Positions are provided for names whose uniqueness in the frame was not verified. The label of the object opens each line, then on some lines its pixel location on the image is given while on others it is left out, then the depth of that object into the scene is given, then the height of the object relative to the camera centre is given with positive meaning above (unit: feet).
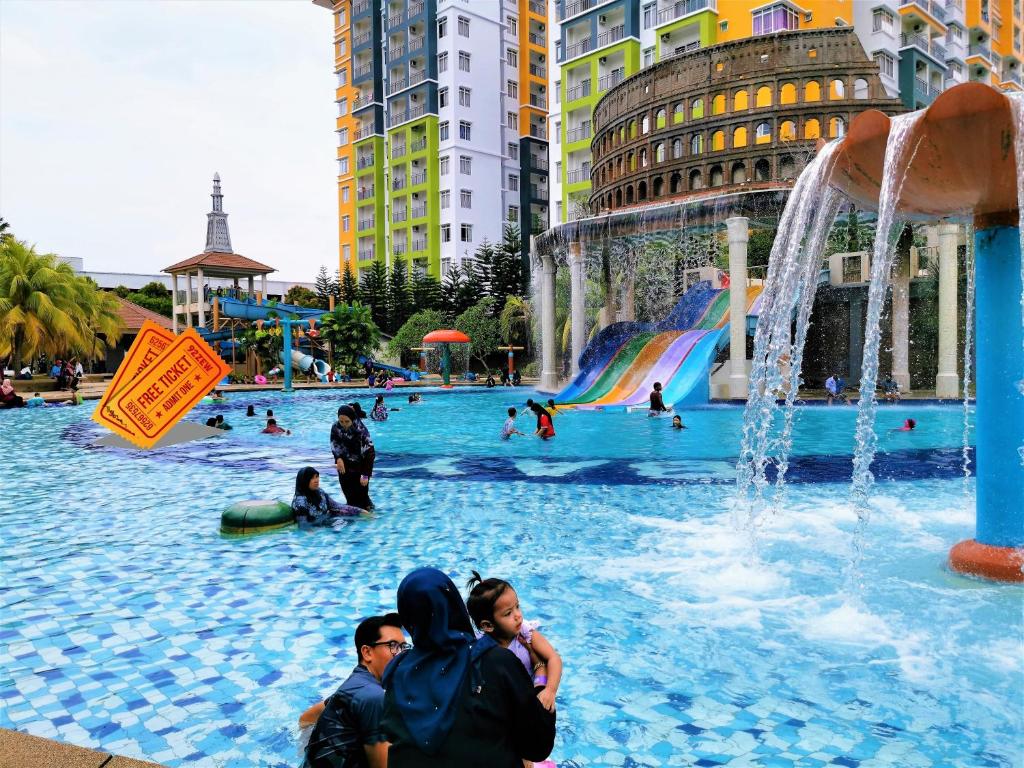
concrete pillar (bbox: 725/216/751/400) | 73.67 +6.30
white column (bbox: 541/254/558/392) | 98.89 +6.27
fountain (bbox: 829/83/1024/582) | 18.86 +1.56
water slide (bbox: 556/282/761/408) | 74.74 +1.61
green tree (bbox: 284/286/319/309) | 200.13 +21.36
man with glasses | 8.98 -4.19
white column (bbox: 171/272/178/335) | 148.87 +14.92
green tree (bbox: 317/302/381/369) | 130.72 +7.47
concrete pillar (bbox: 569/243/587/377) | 89.25 +8.69
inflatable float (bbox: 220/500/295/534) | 27.37 -5.09
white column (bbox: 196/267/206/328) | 134.89 +14.08
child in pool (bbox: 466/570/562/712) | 10.23 -3.21
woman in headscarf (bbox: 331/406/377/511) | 28.55 -3.04
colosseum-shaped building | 113.09 +39.76
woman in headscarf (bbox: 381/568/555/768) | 7.36 -3.17
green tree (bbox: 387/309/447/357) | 152.66 +8.93
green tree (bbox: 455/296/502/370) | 143.54 +8.27
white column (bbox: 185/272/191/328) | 137.67 +15.32
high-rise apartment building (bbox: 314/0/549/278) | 186.80 +62.63
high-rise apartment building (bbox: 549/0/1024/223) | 139.95 +64.86
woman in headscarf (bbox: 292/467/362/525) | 28.25 -4.70
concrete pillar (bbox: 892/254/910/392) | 81.61 +4.36
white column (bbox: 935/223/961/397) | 74.59 +5.33
